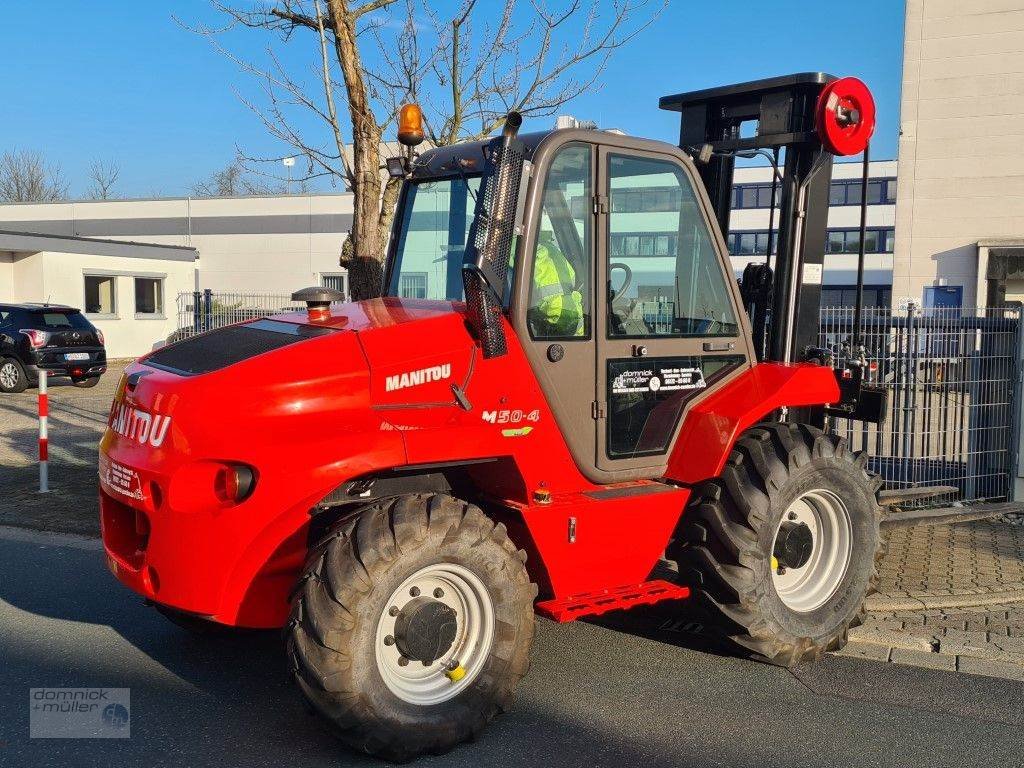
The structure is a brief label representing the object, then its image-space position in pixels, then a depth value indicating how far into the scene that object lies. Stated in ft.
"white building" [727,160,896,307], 175.94
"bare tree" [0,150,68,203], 221.46
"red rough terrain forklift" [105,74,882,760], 12.61
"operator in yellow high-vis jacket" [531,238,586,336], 14.52
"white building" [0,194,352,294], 136.05
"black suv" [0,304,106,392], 64.28
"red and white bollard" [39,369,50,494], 30.32
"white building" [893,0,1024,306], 107.76
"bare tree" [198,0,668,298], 29.30
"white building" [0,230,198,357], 94.94
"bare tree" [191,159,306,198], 214.90
